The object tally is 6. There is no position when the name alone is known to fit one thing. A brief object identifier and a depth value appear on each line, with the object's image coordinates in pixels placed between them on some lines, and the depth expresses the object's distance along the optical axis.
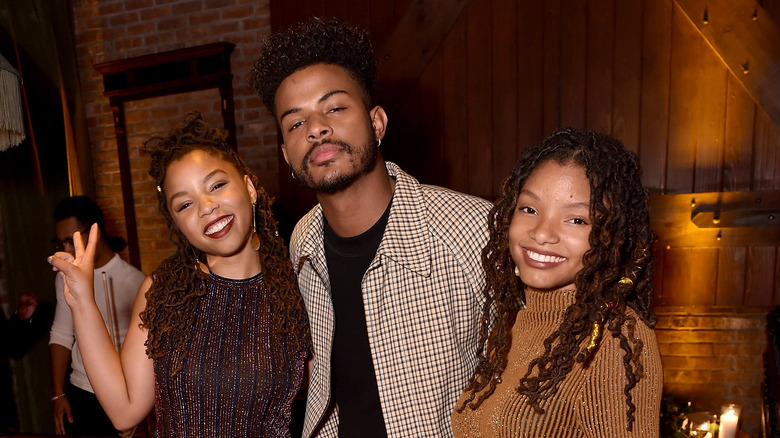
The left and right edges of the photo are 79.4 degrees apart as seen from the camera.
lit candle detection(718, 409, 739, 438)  2.64
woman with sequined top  1.55
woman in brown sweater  1.07
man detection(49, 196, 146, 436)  2.84
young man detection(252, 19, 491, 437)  1.48
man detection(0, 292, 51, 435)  3.28
